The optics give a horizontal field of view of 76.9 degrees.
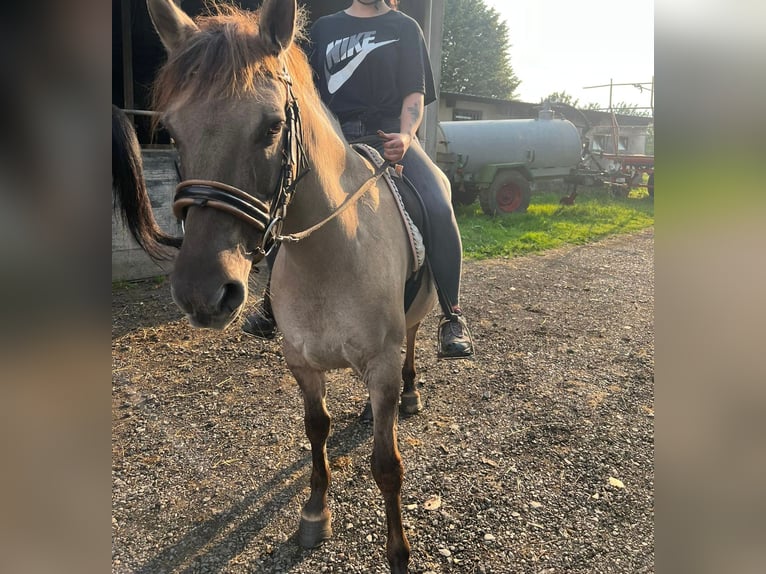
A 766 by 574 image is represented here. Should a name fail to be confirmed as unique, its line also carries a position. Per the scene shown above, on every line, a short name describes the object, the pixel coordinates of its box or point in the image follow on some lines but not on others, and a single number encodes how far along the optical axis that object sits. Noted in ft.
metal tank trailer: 41.93
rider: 8.25
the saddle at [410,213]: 7.68
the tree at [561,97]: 158.99
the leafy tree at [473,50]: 135.95
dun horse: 4.19
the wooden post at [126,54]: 23.25
